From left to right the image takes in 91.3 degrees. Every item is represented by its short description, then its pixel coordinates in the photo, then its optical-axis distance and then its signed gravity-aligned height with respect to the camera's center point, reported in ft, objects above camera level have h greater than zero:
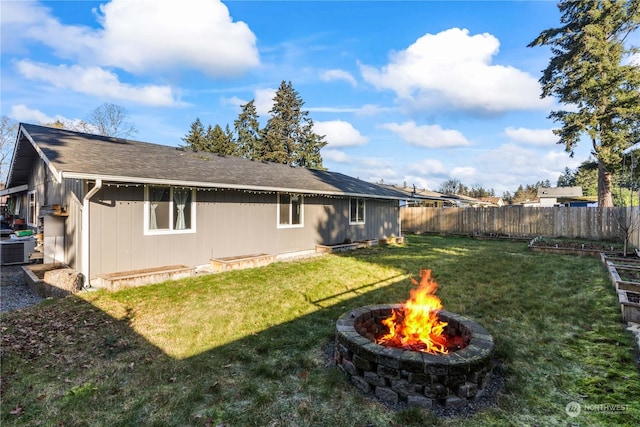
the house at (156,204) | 21.58 +0.91
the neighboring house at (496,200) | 134.82 +6.51
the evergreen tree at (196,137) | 114.21 +29.55
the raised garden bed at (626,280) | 15.02 -4.35
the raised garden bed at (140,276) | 20.35 -4.34
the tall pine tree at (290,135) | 108.47 +28.63
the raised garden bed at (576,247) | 35.12 -3.94
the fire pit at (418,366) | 8.99 -4.62
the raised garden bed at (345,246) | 37.50 -4.07
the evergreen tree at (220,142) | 107.45 +25.29
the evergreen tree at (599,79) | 48.84 +22.40
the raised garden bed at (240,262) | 26.55 -4.25
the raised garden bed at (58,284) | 19.69 -4.46
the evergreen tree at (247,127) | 113.60 +31.91
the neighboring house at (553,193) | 129.80 +9.24
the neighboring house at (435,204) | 82.10 +3.46
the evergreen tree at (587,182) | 155.51 +17.31
